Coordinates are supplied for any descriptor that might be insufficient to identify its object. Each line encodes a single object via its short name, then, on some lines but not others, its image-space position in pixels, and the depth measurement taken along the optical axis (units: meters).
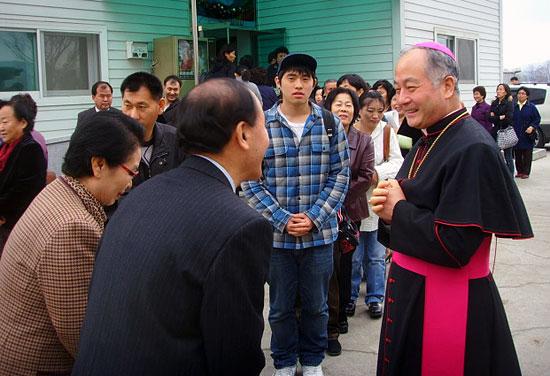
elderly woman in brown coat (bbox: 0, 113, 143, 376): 2.07
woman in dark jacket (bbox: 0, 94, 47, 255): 4.57
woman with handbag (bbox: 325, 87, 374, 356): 4.65
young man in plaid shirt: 3.69
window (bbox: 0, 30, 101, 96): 8.62
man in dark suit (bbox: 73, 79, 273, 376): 1.57
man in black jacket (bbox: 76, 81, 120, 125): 7.66
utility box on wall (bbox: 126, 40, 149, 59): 10.09
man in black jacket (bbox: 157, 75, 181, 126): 7.69
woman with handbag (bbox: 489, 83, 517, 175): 12.40
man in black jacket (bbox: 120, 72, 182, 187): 3.54
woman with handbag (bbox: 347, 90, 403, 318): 5.14
